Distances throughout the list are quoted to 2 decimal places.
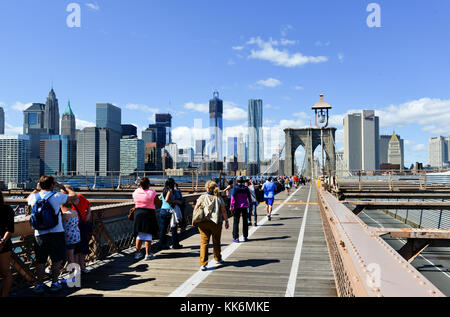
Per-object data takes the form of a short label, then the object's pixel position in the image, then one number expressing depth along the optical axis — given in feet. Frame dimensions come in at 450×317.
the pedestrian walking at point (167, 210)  27.94
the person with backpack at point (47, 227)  17.22
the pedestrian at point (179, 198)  28.56
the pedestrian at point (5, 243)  15.47
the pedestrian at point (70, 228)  19.33
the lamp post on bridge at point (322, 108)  114.52
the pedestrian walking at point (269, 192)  45.14
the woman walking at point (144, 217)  24.73
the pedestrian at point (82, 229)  20.68
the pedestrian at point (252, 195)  40.07
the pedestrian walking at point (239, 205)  31.78
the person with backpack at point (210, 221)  22.04
